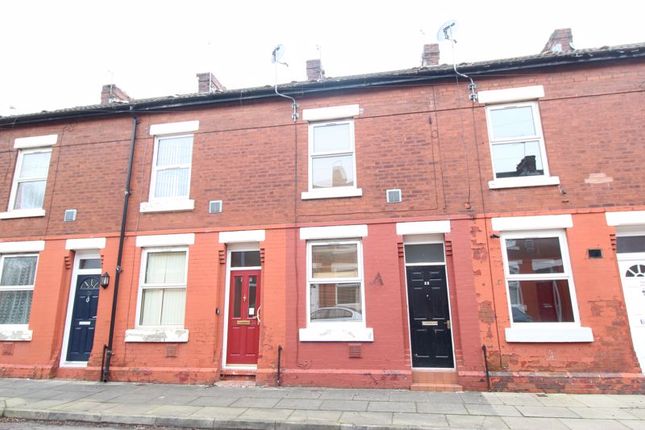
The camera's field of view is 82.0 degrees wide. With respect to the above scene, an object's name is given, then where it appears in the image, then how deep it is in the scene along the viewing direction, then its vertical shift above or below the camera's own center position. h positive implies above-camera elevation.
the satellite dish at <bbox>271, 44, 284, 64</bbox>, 9.12 +5.96
